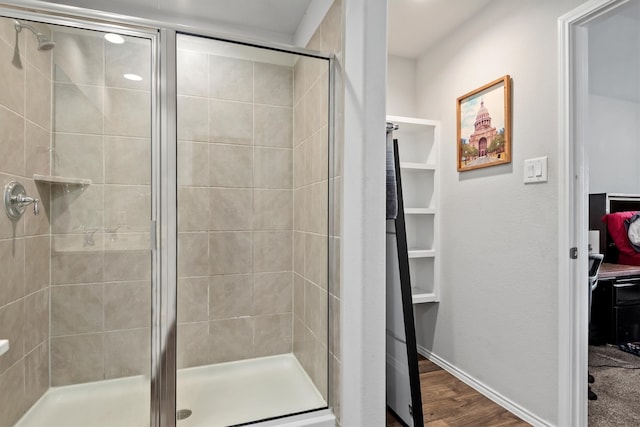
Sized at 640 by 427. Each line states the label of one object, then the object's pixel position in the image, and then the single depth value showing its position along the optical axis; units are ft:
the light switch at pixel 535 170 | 5.78
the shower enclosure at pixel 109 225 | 4.63
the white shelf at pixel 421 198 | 8.27
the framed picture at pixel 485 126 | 6.50
